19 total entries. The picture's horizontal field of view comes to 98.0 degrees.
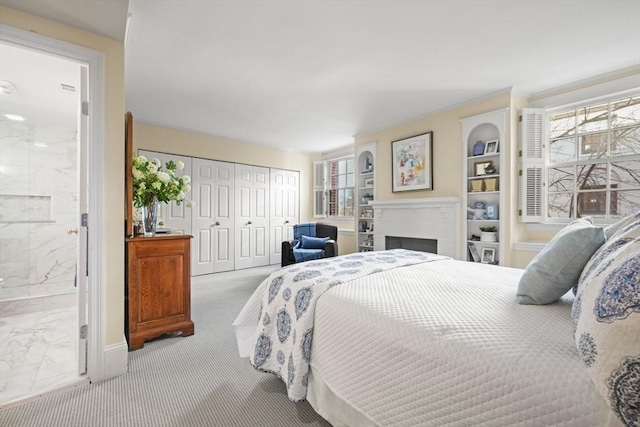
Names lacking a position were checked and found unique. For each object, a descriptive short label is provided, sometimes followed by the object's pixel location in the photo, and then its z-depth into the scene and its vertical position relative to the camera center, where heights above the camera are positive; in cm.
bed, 75 -47
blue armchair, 436 -49
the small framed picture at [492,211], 342 +4
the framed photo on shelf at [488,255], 341 -51
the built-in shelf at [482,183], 332 +42
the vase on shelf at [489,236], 341 -27
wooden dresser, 221 -62
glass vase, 245 -2
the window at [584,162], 283 +57
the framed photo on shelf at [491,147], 342 +84
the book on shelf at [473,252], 357 -49
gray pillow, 113 -21
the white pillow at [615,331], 60 -28
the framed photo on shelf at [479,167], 352 +61
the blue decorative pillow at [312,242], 455 -46
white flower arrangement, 232 +26
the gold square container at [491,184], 343 +38
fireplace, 366 -9
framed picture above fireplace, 398 +77
